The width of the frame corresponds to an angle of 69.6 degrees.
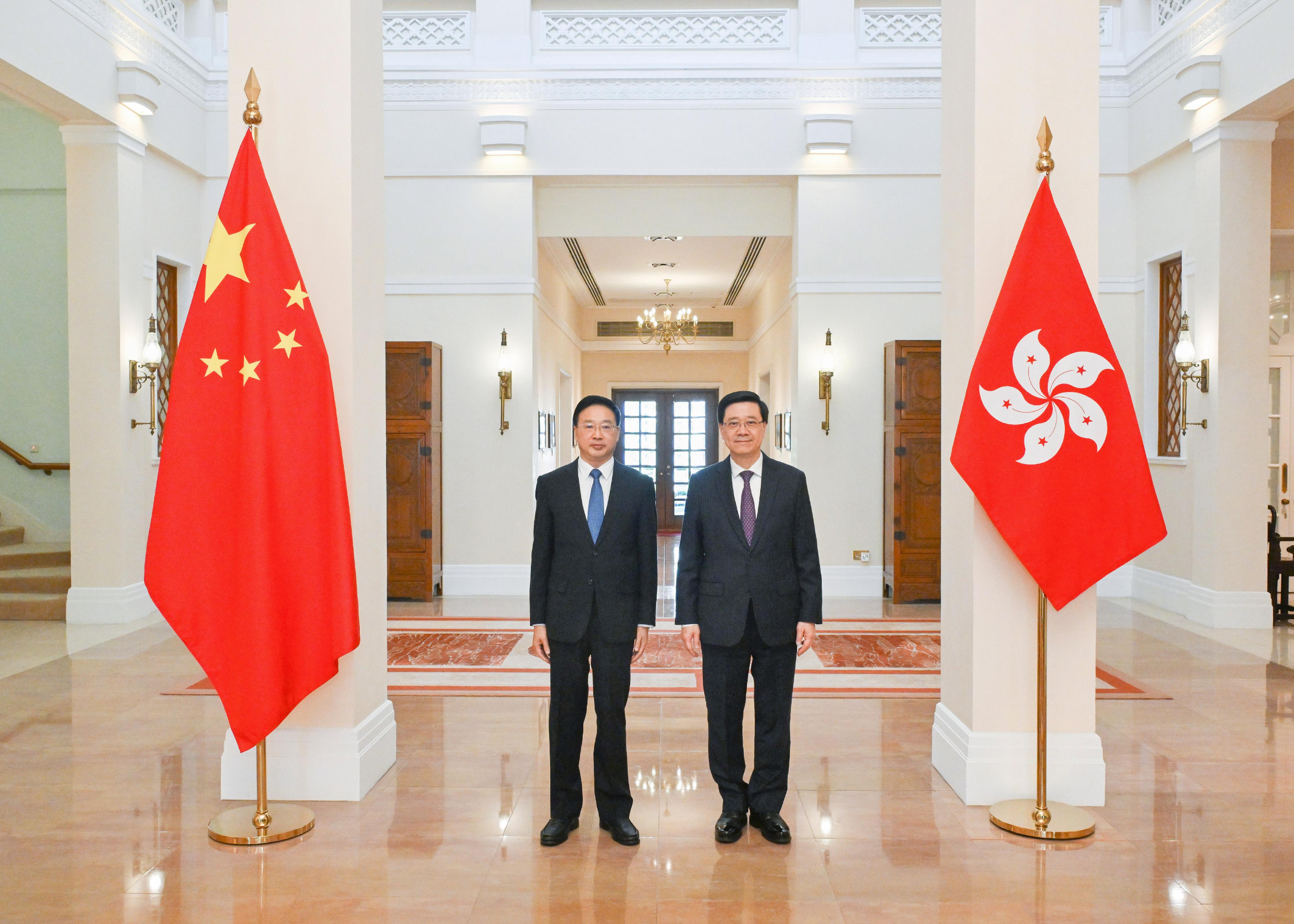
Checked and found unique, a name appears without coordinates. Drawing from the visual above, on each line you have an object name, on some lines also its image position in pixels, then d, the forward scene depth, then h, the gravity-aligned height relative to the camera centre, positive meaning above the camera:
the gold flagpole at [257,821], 3.50 -1.49
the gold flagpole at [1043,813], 3.53 -1.48
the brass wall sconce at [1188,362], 7.70 +0.64
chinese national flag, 3.42 -0.16
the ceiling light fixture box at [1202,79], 7.41 +2.89
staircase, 7.87 -1.23
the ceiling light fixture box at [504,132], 9.12 +3.01
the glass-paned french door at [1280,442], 10.03 -0.03
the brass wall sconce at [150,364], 7.86 +0.62
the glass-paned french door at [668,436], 17.00 +0.04
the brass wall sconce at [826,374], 9.23 +0.64
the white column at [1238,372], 7.53 +0.55
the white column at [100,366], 7.71 +0.59
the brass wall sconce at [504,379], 9.29 +0.59
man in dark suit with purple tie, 3.47 -0.59
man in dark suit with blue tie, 3.47 -0.60
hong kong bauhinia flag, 3.61 +0.01
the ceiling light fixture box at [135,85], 7.59 +2.89
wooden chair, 7.79 -1.11
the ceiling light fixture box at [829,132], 9.09 +3.01
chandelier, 14.01 +1.77
